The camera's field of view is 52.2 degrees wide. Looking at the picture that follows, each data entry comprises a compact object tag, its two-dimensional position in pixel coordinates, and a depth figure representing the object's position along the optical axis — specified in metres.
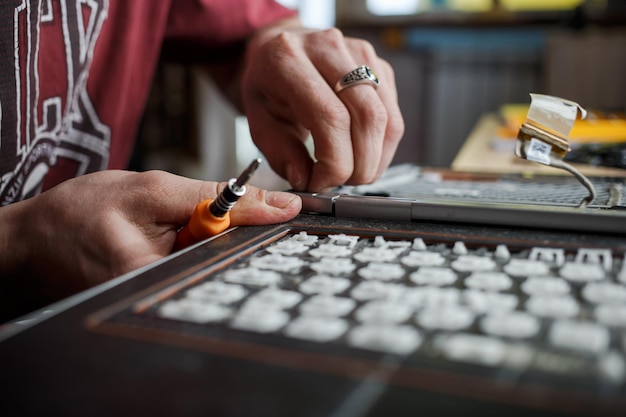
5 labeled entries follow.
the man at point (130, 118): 0.50
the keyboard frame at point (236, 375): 0.24
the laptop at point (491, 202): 0.48
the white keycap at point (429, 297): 0.33
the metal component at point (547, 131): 0.57
